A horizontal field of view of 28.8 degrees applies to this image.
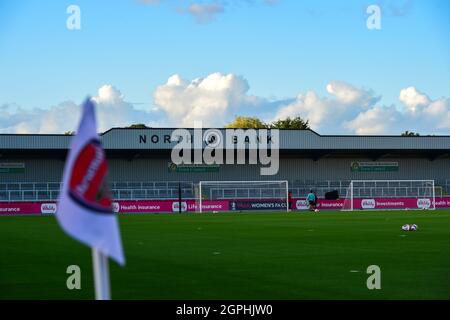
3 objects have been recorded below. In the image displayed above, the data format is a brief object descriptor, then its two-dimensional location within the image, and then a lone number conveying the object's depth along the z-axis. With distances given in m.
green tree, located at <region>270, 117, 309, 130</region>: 140.38
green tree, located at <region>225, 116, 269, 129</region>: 138.12
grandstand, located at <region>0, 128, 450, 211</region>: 72.88
